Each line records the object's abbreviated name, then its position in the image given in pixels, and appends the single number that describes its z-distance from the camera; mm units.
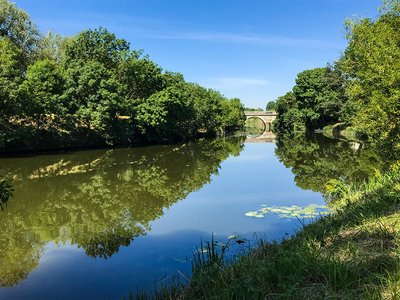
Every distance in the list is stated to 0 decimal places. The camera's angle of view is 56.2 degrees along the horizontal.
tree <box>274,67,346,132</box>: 69750
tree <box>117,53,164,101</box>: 45906
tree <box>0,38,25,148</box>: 27250
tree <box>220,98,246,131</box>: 89625
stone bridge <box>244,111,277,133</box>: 126312
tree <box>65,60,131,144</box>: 35812
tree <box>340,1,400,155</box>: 13071
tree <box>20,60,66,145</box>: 29672
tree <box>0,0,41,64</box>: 42375
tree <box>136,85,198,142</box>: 43938
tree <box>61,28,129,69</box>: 44969
